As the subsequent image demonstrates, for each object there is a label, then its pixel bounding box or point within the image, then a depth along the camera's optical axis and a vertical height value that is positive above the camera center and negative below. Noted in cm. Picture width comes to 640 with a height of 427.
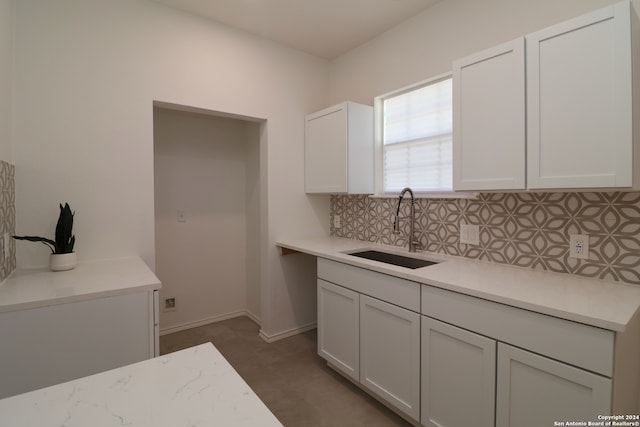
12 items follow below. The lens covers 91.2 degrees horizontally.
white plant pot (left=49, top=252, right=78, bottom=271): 179 -32
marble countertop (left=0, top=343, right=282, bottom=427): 60 -41
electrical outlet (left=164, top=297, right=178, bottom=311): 305 -96
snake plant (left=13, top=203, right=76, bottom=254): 179 -15
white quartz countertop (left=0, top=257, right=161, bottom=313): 134 -38
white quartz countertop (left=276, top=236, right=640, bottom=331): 113 -37
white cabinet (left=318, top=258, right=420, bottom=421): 171 -78
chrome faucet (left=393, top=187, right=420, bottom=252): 228 -11
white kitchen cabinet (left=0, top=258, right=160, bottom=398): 129 -54
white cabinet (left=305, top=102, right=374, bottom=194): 257 +49
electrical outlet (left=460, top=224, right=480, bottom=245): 200 -18
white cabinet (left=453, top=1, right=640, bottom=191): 126 +45
